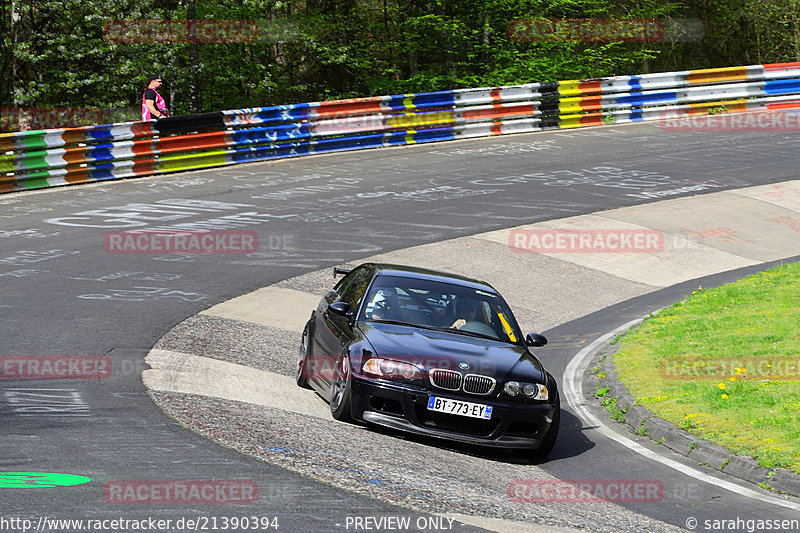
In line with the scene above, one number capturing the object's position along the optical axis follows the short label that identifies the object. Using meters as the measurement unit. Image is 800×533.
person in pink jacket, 43.41
